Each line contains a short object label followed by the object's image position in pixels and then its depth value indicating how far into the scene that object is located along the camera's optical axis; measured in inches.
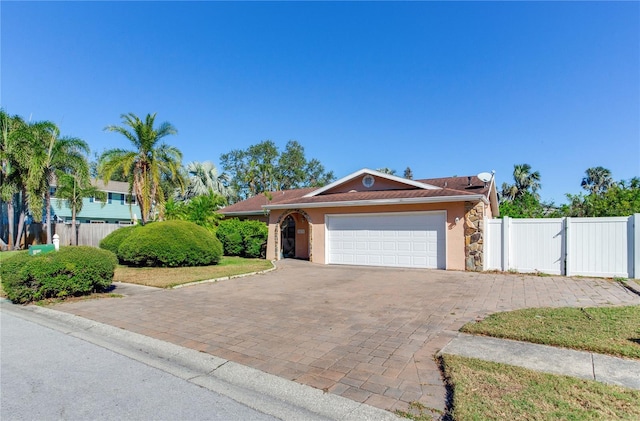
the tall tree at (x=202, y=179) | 1178.6
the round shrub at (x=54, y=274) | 298.4
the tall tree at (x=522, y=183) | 1246.3
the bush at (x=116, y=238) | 615.2
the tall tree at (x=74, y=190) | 912.3
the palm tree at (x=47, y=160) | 825.5
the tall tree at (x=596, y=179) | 1397.6
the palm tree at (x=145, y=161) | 670.5
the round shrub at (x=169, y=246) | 532.4
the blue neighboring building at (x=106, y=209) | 1178.6
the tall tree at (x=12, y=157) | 825.5
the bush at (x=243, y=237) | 725.9
